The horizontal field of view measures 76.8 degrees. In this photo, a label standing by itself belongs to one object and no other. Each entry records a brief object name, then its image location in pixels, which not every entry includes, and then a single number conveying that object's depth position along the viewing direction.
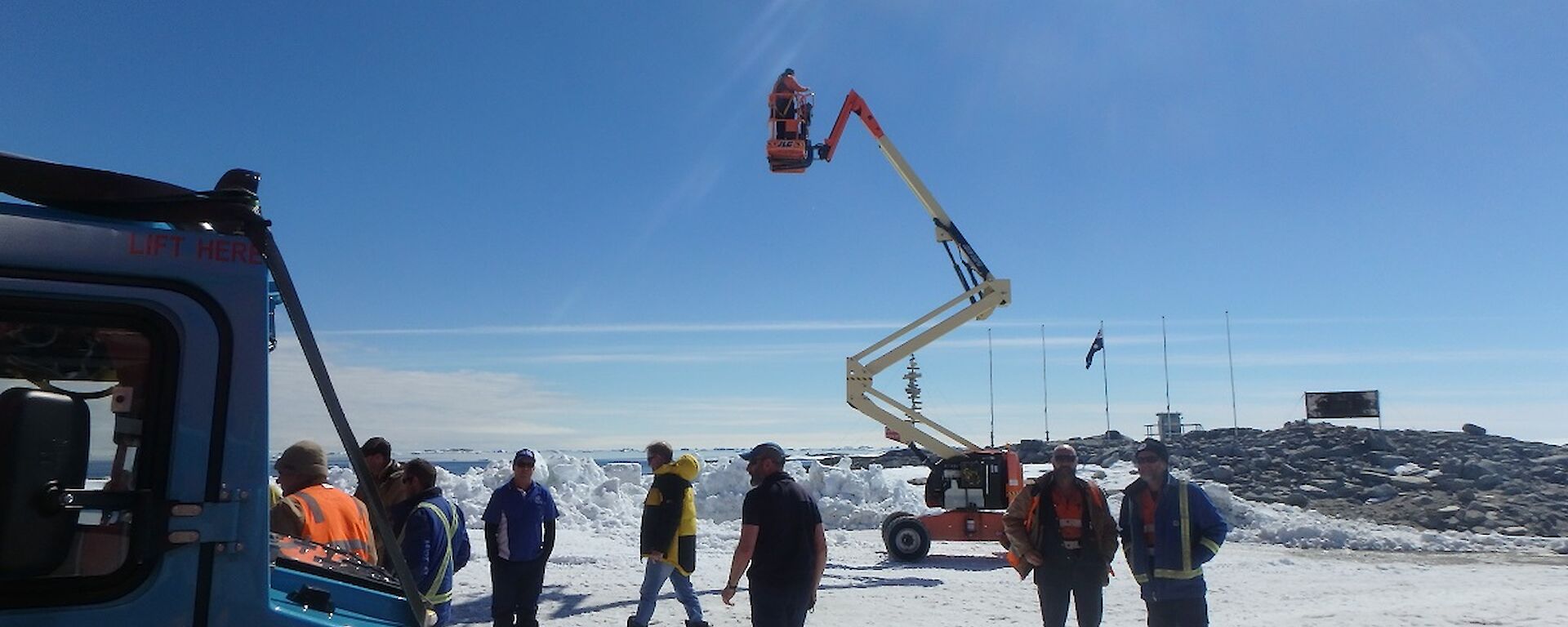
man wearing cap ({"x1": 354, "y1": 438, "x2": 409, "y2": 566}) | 6.01
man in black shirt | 5.77
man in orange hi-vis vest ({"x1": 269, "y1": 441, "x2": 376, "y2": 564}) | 3.79
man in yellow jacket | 8.12
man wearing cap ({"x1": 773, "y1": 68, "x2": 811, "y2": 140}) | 13.67
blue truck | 2.27
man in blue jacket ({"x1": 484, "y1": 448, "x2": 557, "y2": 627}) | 7.71
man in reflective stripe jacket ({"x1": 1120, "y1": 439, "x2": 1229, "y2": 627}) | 6.20
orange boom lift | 14.51
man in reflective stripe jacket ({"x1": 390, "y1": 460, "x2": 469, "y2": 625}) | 5.11
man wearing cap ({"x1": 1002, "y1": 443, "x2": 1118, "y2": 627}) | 6.84
